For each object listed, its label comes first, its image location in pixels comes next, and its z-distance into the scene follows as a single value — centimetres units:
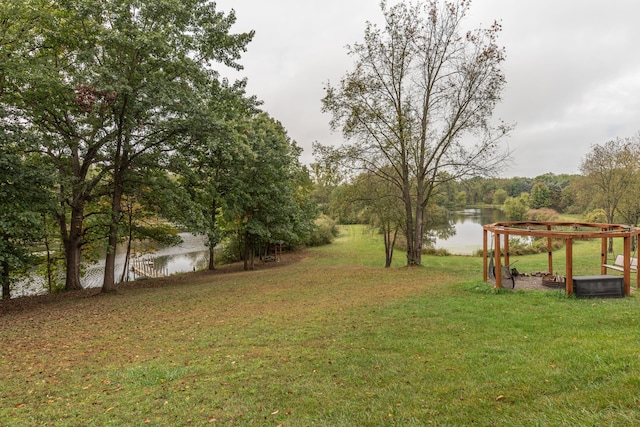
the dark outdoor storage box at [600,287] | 802
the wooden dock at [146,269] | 2338
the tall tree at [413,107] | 1453
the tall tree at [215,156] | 1127
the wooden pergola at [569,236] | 794
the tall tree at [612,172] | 2088
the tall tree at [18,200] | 866
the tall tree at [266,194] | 1556
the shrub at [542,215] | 3681
